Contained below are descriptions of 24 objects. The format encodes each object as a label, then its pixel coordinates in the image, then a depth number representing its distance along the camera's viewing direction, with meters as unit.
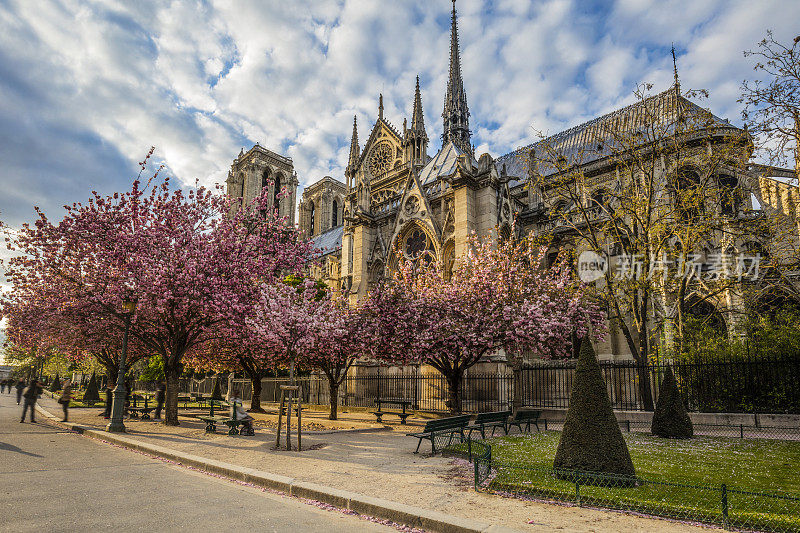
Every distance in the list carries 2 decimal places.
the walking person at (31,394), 17.30
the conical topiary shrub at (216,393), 30.52
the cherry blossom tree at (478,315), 16.70
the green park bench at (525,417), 13.70
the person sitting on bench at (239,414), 13.50
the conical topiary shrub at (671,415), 12.23
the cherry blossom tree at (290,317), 11.92
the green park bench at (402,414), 16.68
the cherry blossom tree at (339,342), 17.49
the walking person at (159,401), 19.65
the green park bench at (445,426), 10.26
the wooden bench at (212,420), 13.44
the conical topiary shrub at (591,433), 6.75
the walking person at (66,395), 17.11
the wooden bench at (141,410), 19.05
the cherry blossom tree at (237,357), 19.55
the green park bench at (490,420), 11.87
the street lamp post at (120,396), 14.27
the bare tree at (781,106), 10.62
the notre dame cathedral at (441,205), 23.88
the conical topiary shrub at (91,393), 29.93
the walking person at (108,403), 19.80
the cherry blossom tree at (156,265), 15.46
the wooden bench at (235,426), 13.21
